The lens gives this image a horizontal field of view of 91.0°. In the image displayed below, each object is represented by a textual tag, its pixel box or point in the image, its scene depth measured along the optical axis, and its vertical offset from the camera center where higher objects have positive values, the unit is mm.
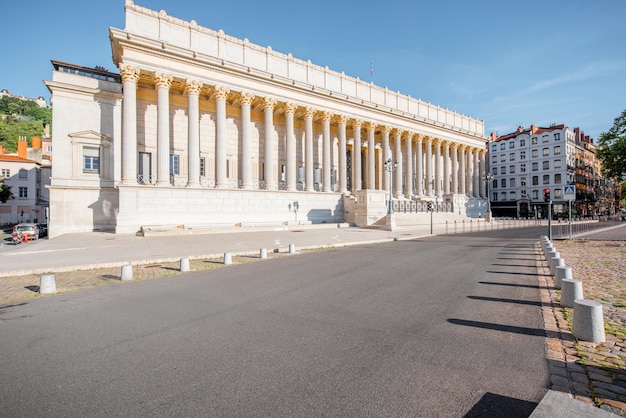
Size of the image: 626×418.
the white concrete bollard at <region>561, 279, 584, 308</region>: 5633 -1507
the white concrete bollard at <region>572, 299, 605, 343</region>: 4262 -1559
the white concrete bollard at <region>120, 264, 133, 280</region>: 8891 -1684
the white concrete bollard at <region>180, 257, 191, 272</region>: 10094 -1698
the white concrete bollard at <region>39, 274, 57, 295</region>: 7492 -1727
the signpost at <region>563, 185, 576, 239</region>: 18566 +1130
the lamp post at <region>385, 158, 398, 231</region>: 30000 -827
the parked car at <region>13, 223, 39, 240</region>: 25081 -1327
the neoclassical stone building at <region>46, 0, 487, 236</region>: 27172 +8485
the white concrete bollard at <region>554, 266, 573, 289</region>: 6879 -1456
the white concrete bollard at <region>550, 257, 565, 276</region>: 8602 -1452
